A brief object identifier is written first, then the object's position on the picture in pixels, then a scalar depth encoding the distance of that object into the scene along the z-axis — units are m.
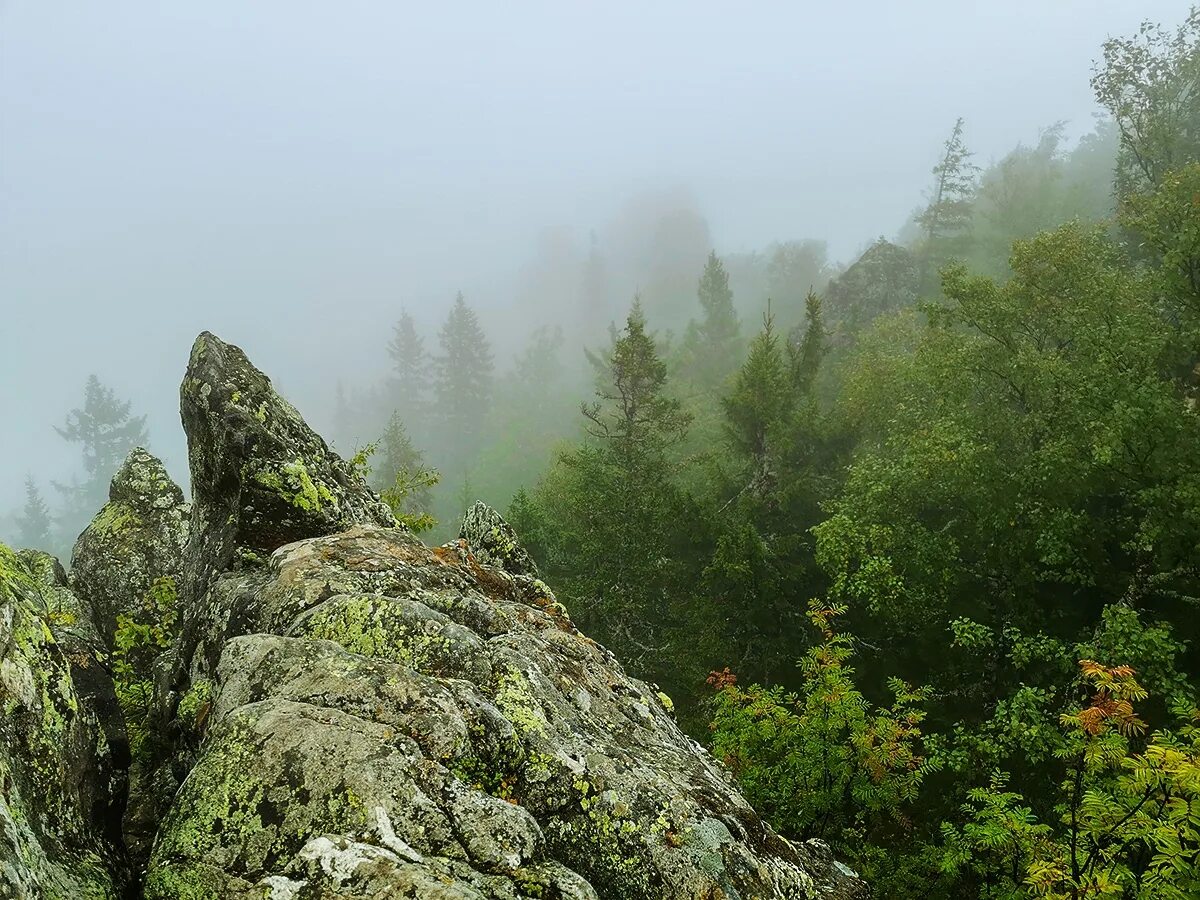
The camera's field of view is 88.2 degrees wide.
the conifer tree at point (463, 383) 112.50
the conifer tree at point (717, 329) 83.00
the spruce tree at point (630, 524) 27.83
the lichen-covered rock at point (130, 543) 14.92
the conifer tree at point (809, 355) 33.25
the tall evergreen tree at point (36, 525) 128.12
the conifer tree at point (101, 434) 123.56
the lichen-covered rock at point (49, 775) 4.80
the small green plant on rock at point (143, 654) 9.29
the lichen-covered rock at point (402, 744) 5.09
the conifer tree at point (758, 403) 30.58
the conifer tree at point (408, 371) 124.69
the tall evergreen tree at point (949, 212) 69.94
